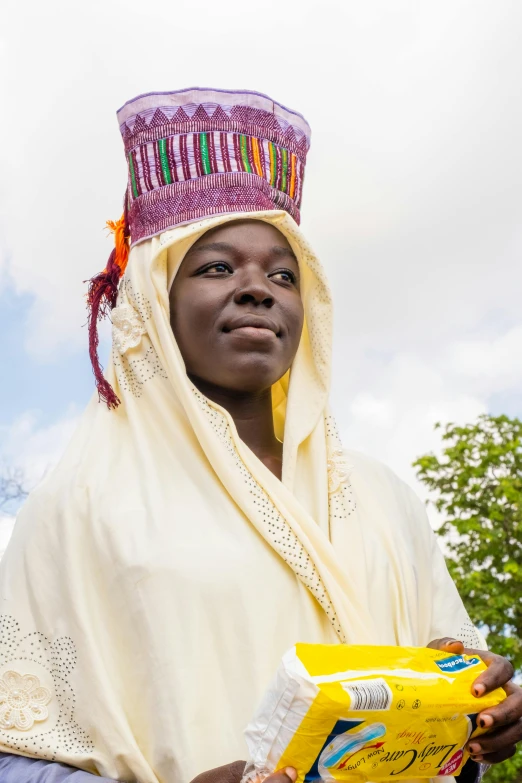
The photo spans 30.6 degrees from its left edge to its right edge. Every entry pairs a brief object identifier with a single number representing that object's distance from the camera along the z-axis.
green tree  9.45
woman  2.34
